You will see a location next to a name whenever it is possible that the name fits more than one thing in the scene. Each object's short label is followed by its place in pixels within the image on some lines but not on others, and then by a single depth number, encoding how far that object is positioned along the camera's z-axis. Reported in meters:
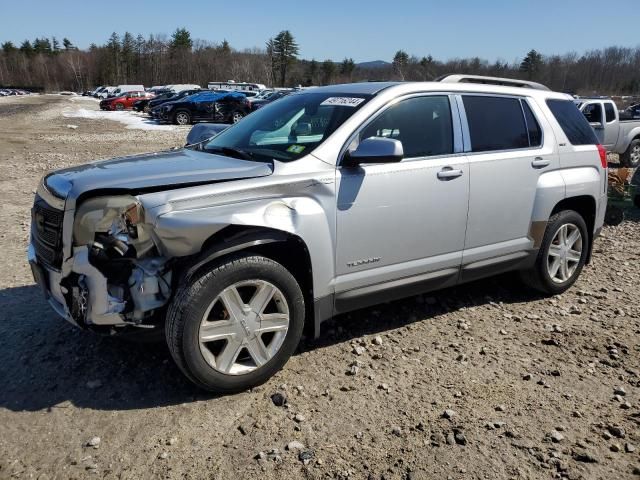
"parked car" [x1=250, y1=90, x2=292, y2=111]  26.82
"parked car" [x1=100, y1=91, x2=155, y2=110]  43.19
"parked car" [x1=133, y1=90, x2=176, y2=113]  39.53
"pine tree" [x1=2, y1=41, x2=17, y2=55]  124.74
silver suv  2.94
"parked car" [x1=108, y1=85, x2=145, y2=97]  67.84
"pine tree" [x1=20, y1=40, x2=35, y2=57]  128.10
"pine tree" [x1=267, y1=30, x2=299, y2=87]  120.19
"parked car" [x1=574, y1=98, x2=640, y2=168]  13.75
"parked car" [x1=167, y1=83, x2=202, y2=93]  63.41
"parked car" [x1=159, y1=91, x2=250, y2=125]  26.42
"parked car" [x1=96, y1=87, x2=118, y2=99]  72.71
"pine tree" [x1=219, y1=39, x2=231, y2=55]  127.40
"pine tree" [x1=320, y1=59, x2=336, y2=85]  121.16
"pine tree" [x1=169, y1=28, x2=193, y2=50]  121.38
